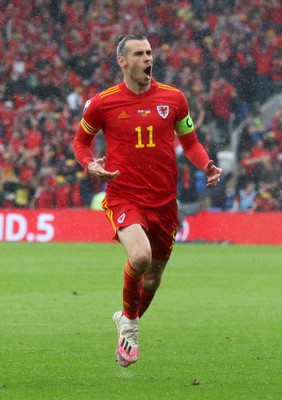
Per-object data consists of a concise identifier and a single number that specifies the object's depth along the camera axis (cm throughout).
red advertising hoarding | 4397
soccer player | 1494
